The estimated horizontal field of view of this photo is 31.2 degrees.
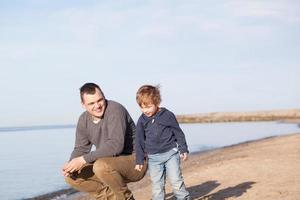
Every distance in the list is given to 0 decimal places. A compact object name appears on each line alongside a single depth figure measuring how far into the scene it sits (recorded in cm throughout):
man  629
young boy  647
